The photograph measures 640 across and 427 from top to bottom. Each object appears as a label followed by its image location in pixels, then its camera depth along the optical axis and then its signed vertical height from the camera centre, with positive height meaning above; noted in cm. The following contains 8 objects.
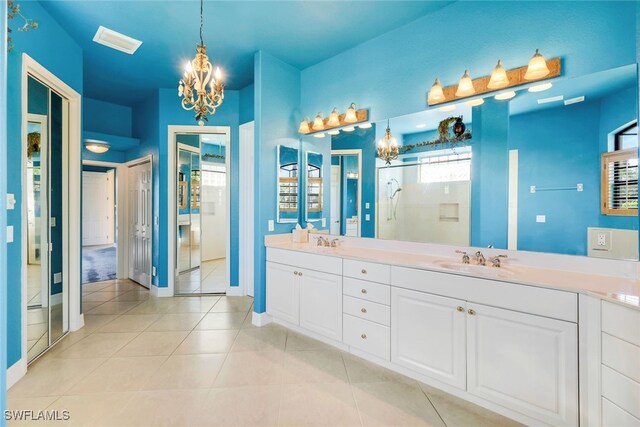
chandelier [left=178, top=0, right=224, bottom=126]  205 +99
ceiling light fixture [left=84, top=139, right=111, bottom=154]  406 +105
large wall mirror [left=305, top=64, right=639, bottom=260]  171 +30
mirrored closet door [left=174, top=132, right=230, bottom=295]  437 +3
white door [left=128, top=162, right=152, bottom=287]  434 -18
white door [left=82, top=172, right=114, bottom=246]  850 +11
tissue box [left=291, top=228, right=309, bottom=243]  321 -27
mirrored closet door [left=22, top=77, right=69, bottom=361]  238 -6
